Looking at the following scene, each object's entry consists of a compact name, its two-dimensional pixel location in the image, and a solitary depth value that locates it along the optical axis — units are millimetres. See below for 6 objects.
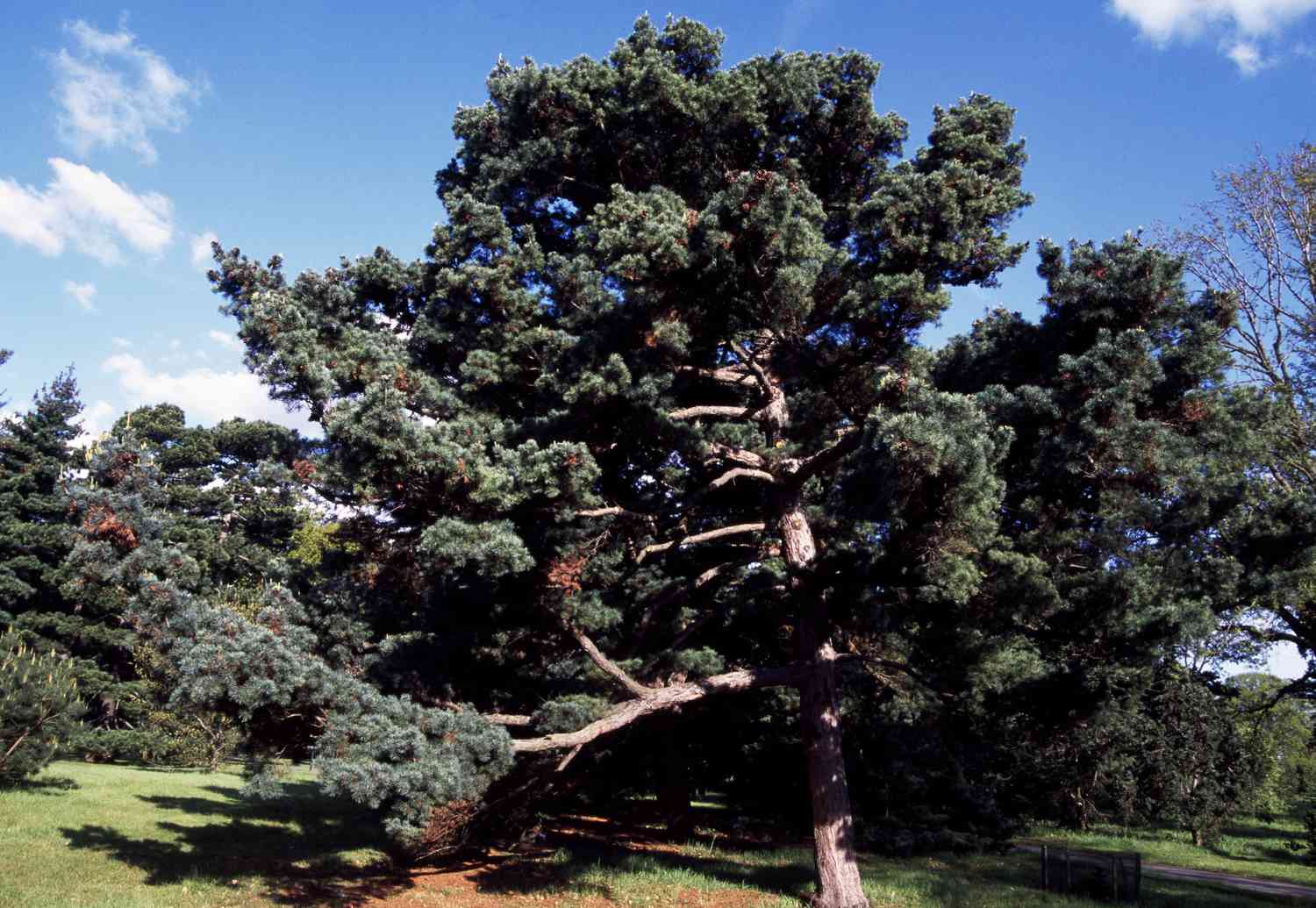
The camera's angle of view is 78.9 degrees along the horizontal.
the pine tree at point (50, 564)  28375
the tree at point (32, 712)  16297
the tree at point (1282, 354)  16859
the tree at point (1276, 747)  21844
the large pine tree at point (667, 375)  8961
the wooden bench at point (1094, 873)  12516
